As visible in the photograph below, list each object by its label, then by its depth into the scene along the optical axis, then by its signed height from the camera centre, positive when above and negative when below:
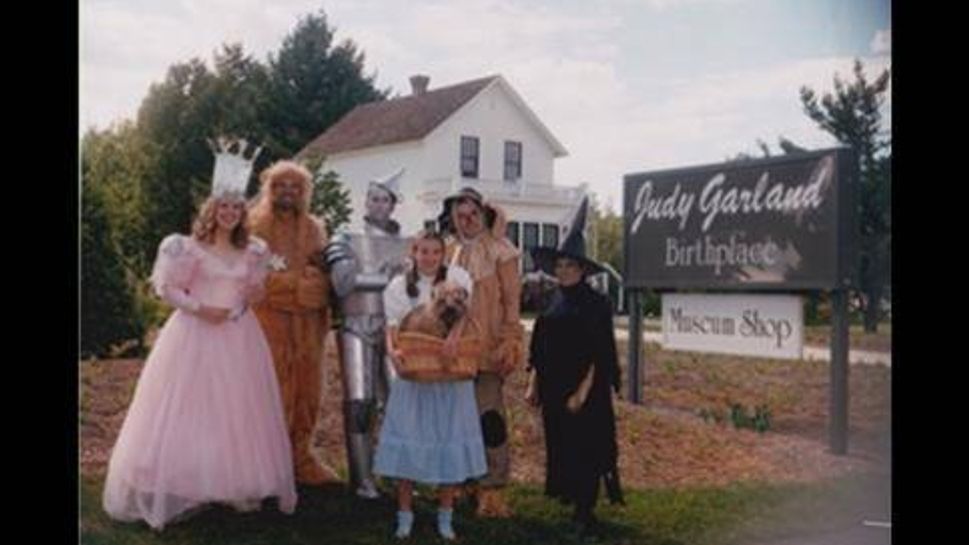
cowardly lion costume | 5.13 -0.12
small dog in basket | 5.09 -0.16
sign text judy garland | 5.57 +0.18
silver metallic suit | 5.13 -0.20
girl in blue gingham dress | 5.09 -0.52
